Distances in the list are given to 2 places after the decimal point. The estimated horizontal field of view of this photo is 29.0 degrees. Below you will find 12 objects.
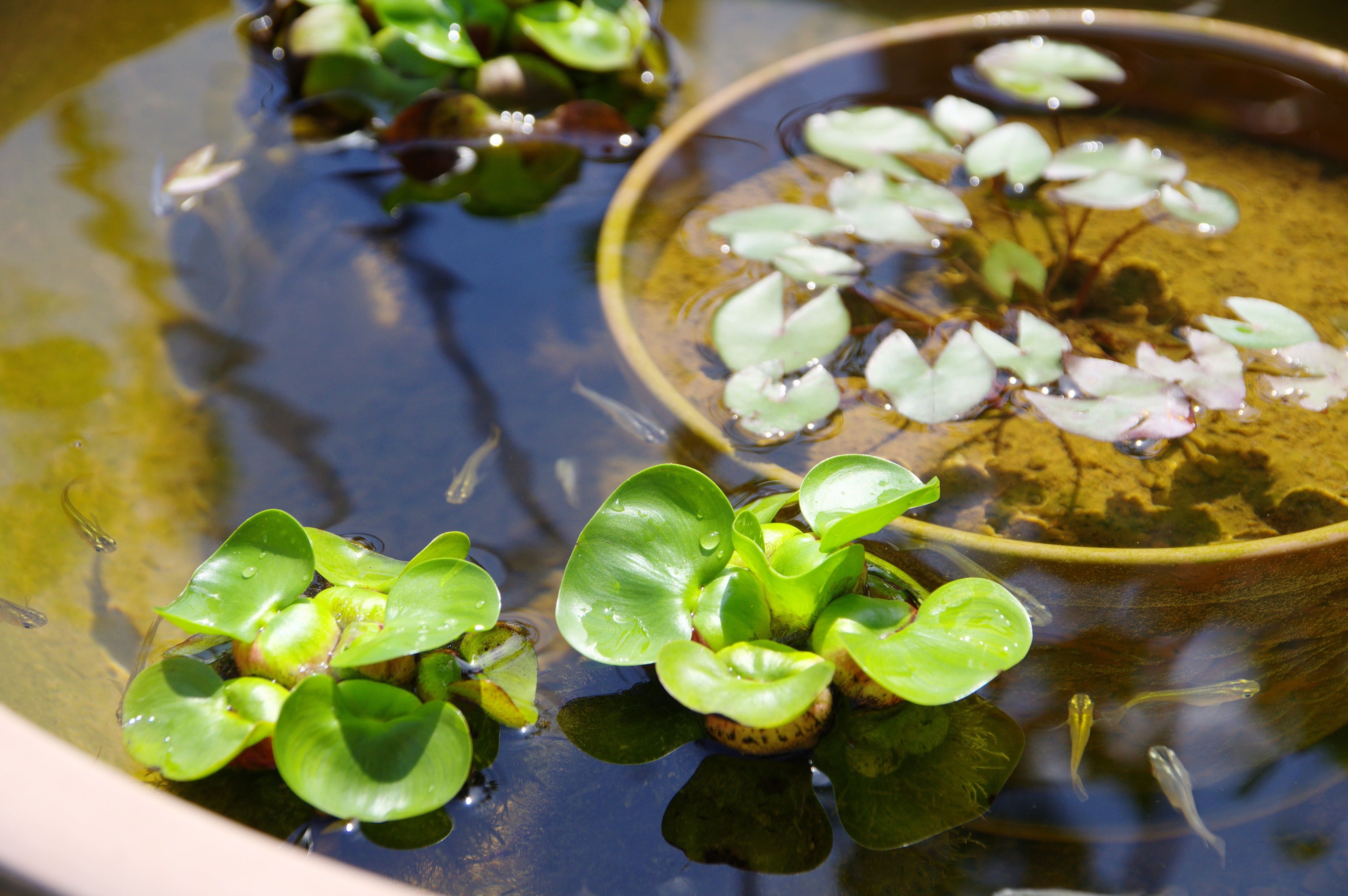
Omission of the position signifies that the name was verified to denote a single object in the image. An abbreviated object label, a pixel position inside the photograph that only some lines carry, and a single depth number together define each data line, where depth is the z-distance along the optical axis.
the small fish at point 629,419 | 0.86
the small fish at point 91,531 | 0.83
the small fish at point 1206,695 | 0.77
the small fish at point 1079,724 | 0.76
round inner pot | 0.76
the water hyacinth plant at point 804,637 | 0.74
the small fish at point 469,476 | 0.85
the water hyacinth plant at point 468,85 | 1.00
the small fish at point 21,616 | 0.80
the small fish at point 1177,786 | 0.75
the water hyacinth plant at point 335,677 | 0.73
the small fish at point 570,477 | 0.85
